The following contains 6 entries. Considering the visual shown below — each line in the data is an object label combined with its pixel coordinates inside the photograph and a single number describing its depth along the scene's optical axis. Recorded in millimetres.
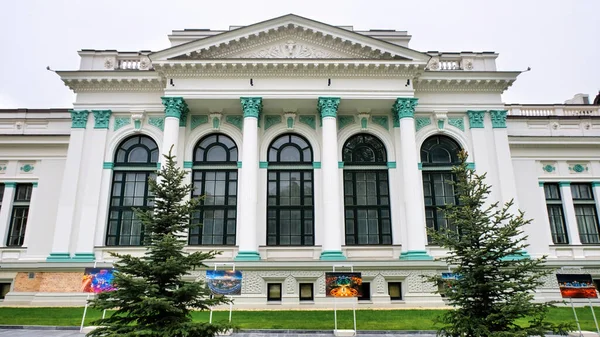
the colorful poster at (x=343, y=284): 16422
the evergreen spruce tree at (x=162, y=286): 10102
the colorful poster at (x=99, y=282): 15820
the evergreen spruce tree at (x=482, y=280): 10344
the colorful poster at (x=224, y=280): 16016
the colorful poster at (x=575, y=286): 15664
